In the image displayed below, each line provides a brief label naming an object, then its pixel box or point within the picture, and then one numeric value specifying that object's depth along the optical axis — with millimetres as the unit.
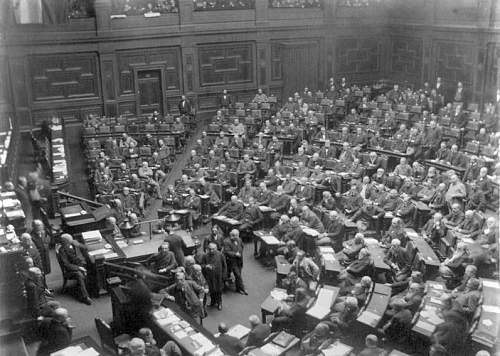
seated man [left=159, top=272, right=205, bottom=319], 11531
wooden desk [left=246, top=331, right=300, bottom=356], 9695
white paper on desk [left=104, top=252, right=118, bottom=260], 12840
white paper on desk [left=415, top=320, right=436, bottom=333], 10219
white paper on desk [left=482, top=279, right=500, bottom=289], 11438
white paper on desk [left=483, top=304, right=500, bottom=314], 10520
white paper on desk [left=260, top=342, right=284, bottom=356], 9695
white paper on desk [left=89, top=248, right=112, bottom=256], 13071
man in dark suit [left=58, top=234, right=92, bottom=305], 12656
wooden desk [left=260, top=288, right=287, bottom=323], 11508
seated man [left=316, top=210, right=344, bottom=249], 14758
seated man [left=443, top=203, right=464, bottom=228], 14645
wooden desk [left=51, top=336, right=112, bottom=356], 9479
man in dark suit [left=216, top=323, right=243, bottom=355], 9763
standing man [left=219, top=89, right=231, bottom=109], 26133
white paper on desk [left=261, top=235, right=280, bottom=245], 14412
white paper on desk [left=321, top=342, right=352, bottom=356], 9531
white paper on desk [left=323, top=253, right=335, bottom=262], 13092
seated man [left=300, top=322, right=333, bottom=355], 9734
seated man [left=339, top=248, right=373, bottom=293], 12266
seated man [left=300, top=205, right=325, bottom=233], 15062
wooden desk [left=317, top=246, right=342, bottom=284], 12578
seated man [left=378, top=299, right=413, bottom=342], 10547
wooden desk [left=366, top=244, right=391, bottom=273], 12578
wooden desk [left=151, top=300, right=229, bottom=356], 9664
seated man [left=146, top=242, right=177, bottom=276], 12742
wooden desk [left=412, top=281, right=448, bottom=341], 10219
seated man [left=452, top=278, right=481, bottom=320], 10355
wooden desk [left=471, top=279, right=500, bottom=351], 9703
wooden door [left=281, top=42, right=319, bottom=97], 27953
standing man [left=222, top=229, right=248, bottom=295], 13344
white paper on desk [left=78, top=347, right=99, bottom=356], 9420
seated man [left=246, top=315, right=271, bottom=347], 10125
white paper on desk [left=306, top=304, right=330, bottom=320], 10744
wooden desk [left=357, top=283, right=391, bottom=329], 10547
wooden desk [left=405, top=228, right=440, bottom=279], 12648
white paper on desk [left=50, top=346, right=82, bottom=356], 9431
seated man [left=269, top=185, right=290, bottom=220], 16781
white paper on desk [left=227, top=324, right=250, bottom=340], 10480
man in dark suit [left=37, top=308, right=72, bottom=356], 10156
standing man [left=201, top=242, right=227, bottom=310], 12594
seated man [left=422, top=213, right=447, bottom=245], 14297
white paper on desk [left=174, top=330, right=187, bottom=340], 10023
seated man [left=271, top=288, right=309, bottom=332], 10883
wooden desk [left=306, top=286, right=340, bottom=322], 10773
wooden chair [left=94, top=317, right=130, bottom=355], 10016
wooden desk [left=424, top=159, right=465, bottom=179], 17844
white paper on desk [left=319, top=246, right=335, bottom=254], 13620
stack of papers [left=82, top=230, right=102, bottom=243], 13539
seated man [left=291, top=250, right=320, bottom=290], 12266
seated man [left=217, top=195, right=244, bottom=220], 16406
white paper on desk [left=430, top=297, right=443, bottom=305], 11028
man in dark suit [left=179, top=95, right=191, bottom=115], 25203
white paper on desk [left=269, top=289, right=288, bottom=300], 11828
